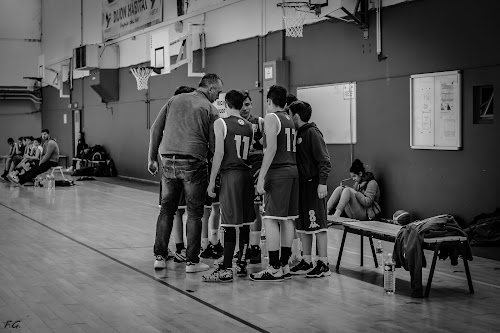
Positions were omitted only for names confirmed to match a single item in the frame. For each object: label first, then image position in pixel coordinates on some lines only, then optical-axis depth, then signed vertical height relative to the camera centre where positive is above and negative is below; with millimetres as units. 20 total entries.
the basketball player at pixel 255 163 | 7895 -306
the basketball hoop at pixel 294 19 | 13117 +2039
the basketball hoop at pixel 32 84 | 30969 +2076
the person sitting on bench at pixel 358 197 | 10828 -923
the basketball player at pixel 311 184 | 7348 -492
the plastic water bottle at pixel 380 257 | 7555 -1374
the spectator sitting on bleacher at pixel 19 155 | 21406 -622
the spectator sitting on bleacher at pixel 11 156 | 22459 -657
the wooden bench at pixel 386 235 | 6555 -952
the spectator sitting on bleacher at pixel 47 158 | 17938 -573
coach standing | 7461 -220
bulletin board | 10000 +317
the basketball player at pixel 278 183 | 7086 -471
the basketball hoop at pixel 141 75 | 19922 +1572
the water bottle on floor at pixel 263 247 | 8670 -1331
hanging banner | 19016 +3206
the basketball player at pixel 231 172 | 7129 -364
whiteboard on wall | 12188 +400
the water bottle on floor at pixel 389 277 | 6695 -1274
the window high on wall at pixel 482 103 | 9633 +398
